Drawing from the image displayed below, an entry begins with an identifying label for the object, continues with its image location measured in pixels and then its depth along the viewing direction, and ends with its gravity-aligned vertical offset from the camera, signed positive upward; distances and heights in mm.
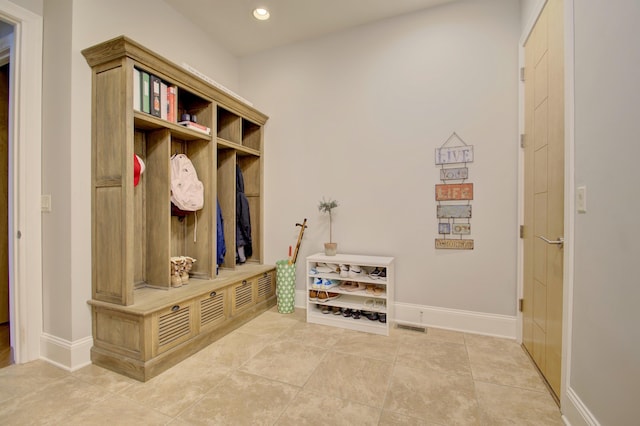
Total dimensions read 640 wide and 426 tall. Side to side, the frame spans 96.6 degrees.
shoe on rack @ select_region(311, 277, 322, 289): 2762 -718
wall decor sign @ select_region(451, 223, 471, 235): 2584 -171
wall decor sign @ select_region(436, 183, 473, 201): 2574 +173
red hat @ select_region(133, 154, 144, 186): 2115 +311
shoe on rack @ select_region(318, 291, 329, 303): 2769 -839
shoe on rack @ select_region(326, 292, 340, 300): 2789 -848
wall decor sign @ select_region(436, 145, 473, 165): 2570 +509
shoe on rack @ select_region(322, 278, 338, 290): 2742 -718
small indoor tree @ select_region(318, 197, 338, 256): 2861 -77
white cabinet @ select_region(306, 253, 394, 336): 2559 -757
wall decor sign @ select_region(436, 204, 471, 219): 2584 -9
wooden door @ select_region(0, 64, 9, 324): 2721 +139
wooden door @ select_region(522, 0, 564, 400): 1666 +114
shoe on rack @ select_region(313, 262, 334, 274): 2840 -587
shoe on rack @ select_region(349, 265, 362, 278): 2662 -574
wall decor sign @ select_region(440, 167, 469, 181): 2584 +338
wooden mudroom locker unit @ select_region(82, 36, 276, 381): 1903 -150
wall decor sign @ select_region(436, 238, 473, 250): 2580 -310
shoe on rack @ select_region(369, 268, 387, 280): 2568 -591
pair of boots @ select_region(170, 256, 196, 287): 2389 -514
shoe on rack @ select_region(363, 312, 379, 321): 2621 -988
